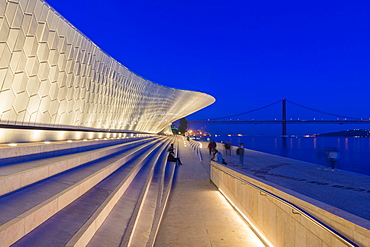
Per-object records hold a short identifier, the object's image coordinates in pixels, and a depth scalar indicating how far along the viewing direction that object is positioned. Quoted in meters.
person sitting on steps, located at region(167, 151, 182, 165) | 12.61
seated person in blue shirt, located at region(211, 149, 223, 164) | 9.41
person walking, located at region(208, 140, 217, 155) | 18.05
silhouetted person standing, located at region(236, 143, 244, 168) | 13.47
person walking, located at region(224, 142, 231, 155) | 19.55
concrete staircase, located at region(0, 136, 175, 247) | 2.34
